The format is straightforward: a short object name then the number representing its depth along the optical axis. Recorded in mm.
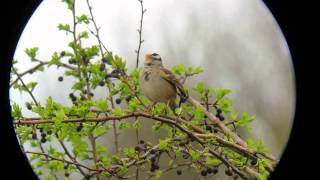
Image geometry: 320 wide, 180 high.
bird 9758
